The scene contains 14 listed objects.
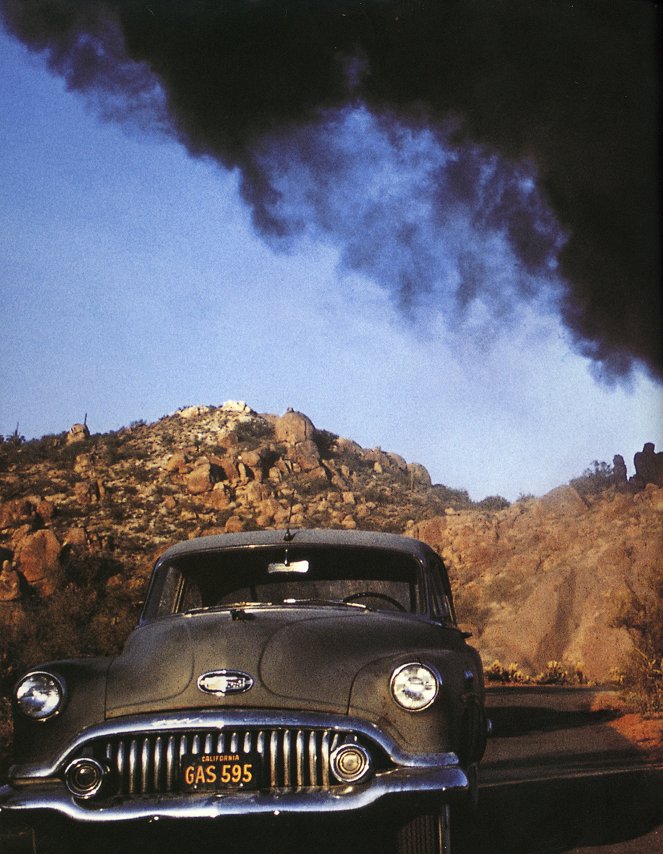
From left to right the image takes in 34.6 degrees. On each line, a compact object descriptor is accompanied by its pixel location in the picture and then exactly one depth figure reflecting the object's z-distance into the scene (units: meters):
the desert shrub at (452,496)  36.91
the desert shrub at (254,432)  40.22
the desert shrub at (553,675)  21.09
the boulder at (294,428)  40.06
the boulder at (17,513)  29.81
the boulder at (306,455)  37.97
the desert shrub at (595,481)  34.69
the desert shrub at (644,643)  14.27
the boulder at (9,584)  25.62
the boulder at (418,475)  39.66
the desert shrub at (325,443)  40.28
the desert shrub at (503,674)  21.03
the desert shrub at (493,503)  37.34
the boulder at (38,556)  27.00
